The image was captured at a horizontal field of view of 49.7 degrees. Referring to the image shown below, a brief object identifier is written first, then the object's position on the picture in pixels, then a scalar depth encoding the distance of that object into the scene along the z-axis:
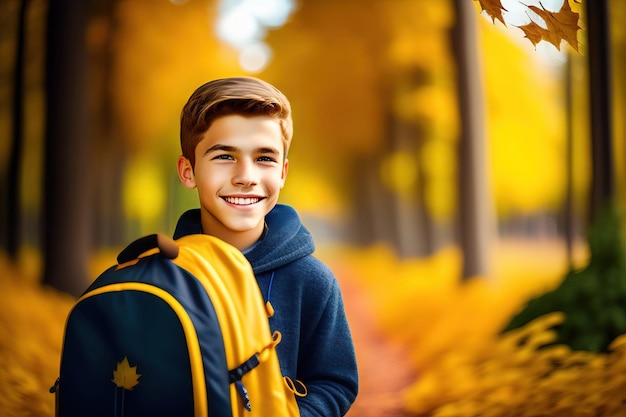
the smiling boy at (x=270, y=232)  1.81
